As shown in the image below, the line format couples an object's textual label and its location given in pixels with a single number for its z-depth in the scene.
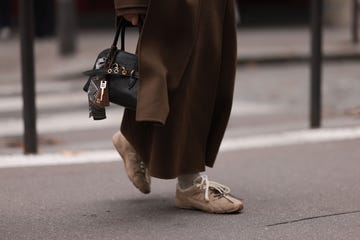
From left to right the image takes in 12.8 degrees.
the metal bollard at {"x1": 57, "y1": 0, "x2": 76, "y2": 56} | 20.88
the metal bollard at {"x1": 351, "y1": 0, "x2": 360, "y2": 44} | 22.72
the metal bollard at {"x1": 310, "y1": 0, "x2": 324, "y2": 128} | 12.73
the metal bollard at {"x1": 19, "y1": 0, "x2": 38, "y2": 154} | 11.22
